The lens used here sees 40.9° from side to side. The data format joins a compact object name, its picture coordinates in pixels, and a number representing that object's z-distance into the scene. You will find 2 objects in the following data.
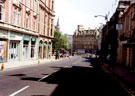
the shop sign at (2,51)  22.84
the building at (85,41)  115.94
